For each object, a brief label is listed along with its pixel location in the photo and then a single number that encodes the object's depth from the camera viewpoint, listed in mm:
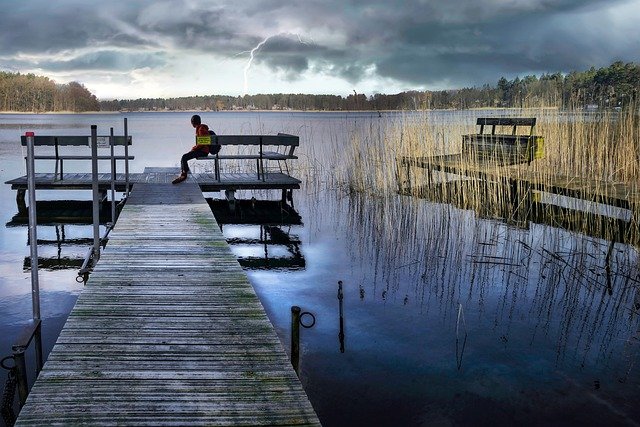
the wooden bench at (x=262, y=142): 12086
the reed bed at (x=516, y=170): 9500
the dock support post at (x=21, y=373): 3842
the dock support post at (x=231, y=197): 12741
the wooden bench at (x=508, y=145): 11500
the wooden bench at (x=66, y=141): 11083
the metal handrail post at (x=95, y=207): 7246
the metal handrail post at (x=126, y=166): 10508
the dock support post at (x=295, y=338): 4398
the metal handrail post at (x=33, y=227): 4795
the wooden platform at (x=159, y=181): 11727
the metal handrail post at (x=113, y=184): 9625
